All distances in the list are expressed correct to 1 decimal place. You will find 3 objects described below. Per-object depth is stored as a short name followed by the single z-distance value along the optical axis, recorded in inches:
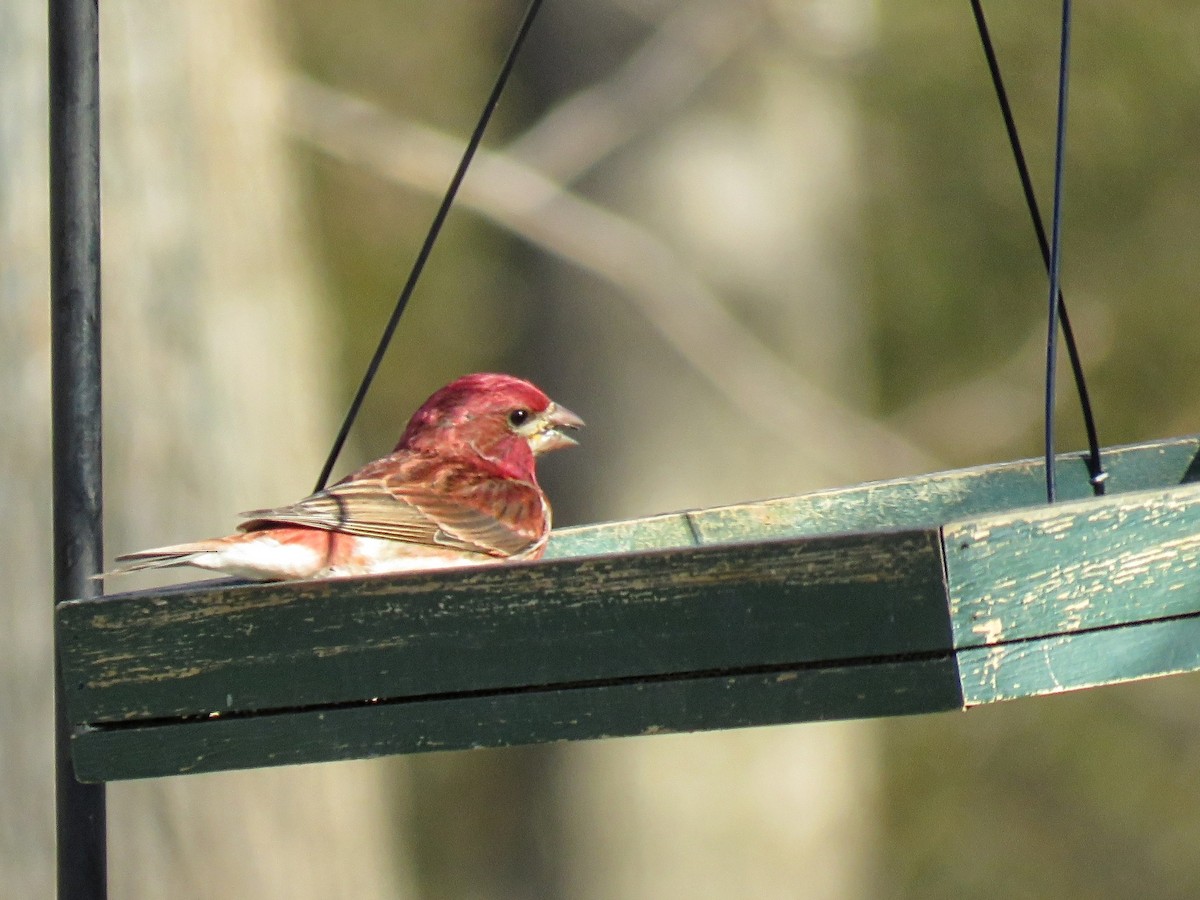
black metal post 185.2
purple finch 217.8
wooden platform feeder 166.2
